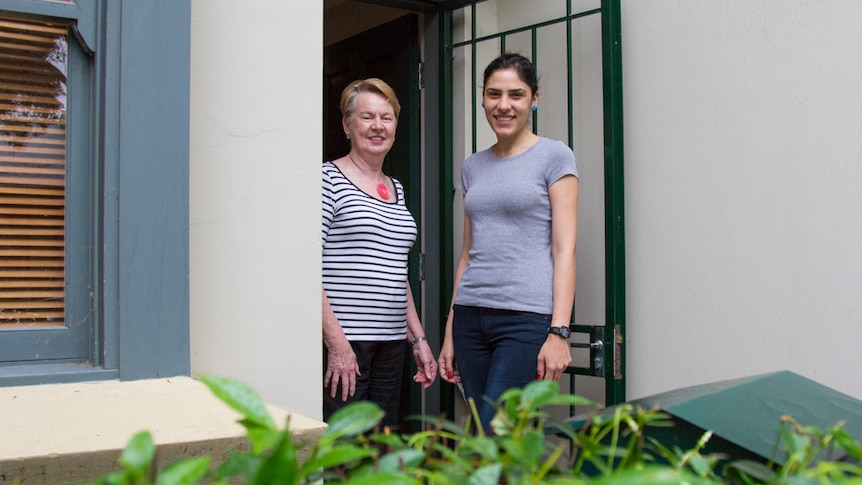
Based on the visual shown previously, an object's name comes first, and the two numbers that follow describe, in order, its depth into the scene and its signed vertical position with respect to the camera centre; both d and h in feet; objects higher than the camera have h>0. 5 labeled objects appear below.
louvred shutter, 6.53 +0.68
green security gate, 10.73 +1.85
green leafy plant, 2.03 -0.49
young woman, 9.38 +0.08
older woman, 9.57 -0.03
